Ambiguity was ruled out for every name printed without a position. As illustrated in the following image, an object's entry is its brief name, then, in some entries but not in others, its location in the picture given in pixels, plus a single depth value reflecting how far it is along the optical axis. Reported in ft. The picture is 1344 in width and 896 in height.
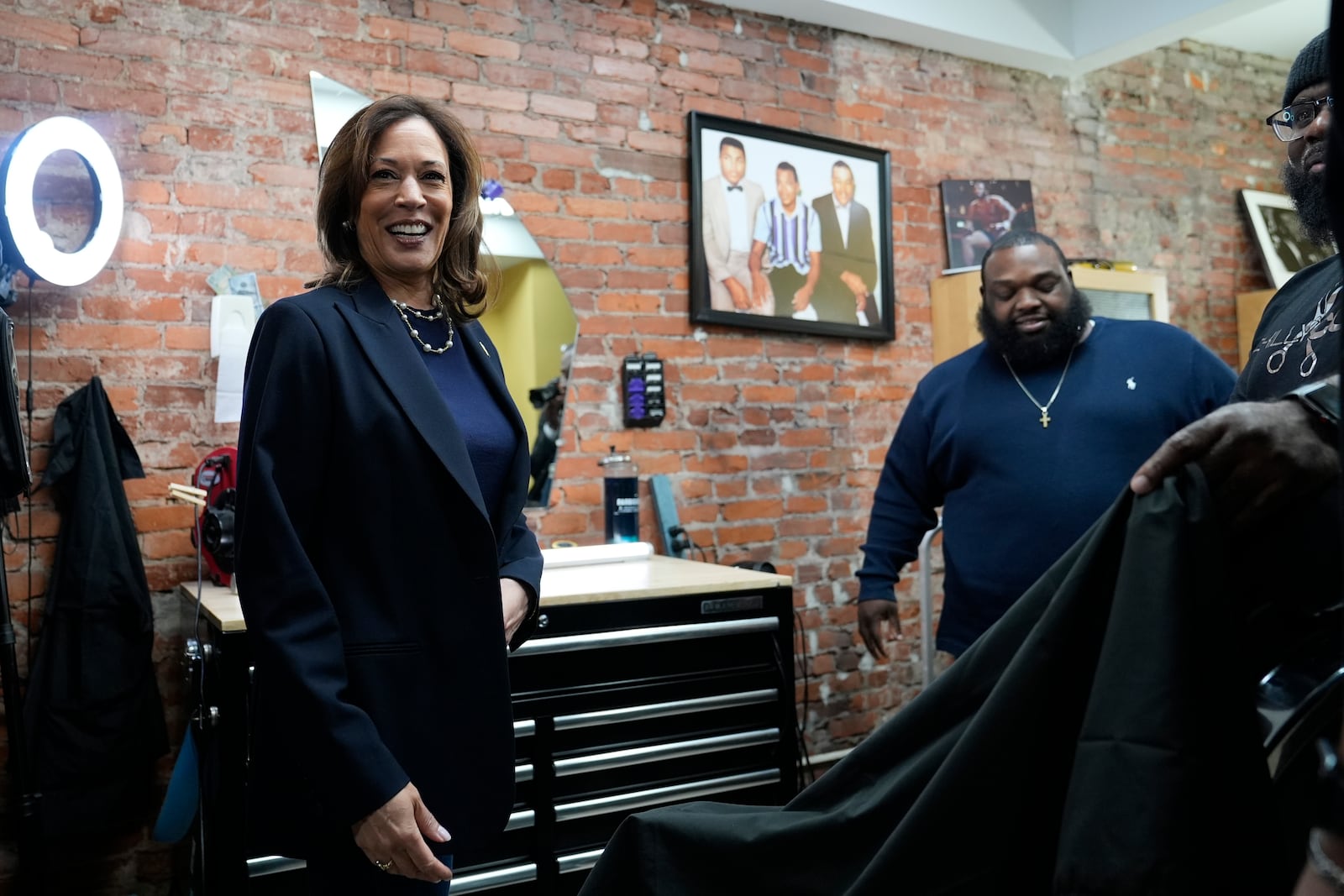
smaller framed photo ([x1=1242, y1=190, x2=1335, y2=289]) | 16.67
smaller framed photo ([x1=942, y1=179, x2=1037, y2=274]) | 14.10
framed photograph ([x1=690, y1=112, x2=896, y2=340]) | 12.32
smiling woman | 3.97
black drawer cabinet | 8.25
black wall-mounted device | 11.75
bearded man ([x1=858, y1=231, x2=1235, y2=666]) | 8.33
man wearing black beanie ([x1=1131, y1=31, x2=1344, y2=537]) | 2.24
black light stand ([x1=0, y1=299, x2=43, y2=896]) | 7.60
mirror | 11.07
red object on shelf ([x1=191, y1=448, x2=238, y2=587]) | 8.11
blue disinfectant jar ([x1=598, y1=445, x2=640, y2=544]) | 11.15
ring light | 8.48
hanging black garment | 8.48
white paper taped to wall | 9.66
